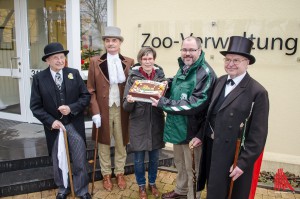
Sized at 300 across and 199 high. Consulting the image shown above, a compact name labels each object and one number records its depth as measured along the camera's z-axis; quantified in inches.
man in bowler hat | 135.0
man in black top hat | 99.2
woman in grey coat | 135.2
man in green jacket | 118.7
